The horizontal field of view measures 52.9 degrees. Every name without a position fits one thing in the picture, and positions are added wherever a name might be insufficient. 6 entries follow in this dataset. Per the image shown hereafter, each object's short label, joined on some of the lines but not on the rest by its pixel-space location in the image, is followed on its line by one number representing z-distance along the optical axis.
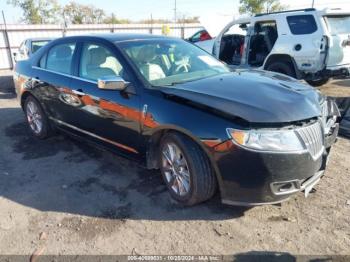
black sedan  2.93
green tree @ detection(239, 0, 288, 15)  26.95
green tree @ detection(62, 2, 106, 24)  33.53
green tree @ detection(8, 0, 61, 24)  27.41
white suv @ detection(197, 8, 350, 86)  7.48
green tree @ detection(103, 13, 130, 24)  35.99
